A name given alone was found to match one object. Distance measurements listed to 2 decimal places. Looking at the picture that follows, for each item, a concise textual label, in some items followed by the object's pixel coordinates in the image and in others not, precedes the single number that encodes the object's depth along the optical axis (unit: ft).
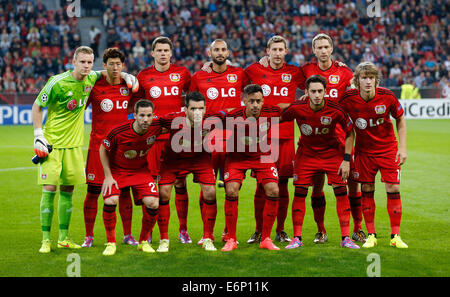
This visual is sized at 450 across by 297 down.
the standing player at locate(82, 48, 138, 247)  43.14
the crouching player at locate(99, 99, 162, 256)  40.06
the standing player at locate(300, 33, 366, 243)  44.11
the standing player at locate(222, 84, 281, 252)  41.22
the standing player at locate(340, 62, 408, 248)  41.98
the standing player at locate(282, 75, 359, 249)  41.50
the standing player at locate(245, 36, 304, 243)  45.09
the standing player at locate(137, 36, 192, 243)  44.98
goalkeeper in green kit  41.34
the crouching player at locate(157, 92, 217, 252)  41.14
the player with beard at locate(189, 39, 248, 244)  45.62
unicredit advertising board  147.74
